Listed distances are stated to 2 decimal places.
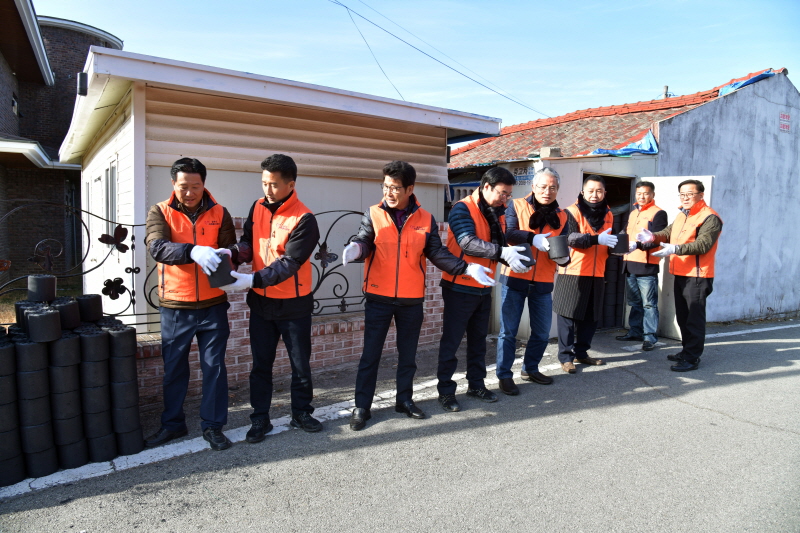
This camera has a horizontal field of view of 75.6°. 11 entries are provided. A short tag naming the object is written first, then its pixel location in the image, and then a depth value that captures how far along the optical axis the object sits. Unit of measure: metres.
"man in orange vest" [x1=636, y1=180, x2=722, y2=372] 5.27
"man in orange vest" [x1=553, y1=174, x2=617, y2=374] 5.05
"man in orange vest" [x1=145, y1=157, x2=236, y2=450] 3.36
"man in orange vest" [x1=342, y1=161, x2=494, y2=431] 3.74
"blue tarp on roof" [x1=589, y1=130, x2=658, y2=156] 7.43
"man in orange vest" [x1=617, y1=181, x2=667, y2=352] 6.28
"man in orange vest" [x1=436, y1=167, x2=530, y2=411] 4.07
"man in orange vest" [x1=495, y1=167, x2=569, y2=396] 4.58
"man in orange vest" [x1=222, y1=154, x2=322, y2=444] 3.42
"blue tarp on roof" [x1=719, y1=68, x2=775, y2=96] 8.86
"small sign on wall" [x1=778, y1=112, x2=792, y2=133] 9.53
